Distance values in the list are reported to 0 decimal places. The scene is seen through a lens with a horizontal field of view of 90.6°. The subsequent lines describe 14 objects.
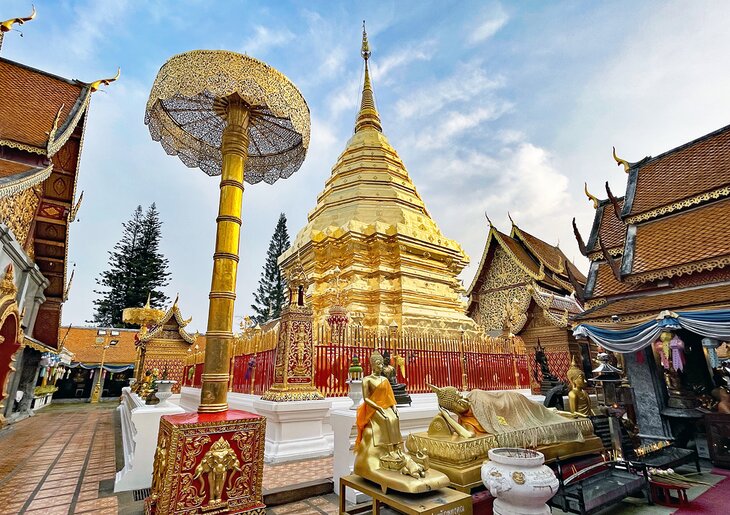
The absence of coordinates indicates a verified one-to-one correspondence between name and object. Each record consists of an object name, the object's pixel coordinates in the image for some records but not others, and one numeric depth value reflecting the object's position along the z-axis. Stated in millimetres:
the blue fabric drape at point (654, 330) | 4594
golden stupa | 10297
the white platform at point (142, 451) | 3705
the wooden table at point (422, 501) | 2203
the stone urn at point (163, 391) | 4073
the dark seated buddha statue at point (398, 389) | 4895
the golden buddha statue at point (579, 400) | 4484
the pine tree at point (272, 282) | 29062
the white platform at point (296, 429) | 4594
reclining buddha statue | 2996
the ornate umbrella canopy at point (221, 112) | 3156
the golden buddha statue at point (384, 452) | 2404
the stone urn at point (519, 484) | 2277
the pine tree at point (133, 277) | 26438
